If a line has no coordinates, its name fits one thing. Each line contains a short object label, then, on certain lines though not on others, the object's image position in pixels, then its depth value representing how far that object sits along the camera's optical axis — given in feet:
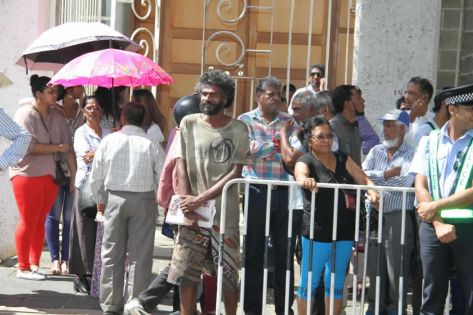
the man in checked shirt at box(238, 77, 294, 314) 30.98
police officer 26.38
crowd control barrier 27.89
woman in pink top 35.51
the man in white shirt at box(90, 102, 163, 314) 30.98
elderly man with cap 30.72
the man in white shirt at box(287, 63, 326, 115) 40.40
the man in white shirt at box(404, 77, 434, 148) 34.59
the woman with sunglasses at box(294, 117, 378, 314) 28.56
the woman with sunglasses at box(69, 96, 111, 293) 34.65
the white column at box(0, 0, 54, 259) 38.67
